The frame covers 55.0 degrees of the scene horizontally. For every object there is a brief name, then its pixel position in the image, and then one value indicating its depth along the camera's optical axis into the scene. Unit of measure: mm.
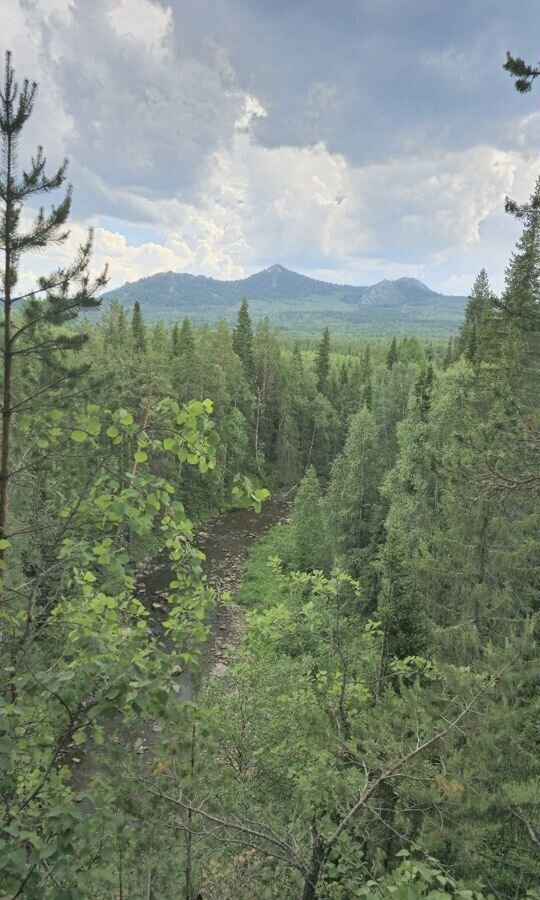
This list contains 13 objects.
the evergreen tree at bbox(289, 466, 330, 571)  26750
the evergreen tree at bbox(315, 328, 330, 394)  60188
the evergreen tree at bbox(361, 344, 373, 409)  52375
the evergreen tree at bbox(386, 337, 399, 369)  68188
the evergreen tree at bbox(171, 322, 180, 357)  43656
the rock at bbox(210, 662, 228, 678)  19831
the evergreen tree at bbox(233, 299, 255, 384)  49969
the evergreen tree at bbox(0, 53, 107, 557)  5695
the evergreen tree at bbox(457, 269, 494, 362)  32734
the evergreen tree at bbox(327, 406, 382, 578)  24625
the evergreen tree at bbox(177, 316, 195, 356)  39138
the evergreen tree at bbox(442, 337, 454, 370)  41659
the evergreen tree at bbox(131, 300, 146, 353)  44088
